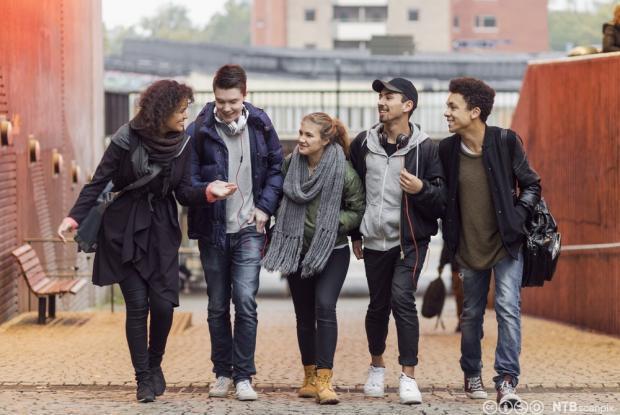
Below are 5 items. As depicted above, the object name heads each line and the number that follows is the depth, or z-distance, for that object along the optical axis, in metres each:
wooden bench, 21.14
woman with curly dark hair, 12.03
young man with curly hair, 12.07
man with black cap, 12.31
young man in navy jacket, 12.45
